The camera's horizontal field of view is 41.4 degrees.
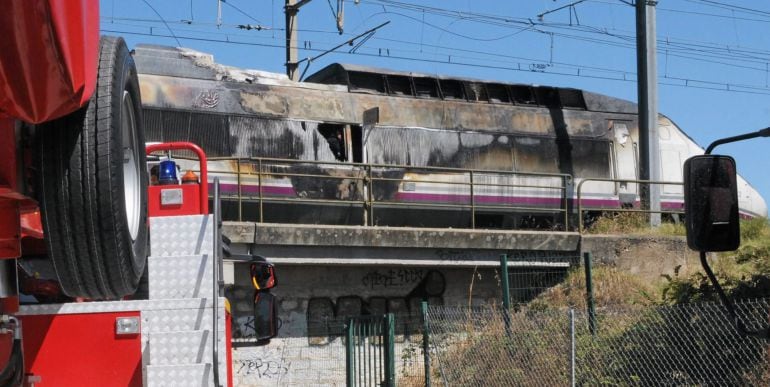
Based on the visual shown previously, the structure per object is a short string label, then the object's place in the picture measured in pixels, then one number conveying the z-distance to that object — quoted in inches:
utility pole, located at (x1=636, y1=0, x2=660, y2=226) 805.9
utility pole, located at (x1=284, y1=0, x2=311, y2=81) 1063.0
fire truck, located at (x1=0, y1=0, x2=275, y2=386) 115.6
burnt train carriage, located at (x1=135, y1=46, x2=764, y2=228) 674.2
